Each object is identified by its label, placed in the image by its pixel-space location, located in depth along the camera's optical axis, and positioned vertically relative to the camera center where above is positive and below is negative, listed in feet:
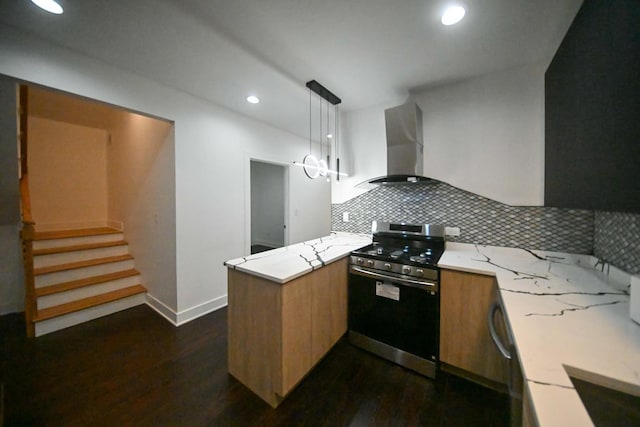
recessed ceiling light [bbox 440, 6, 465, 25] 4.40 +4.07
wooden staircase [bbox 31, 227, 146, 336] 7.66 -2.78
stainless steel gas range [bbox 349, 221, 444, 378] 5.52 -2.47
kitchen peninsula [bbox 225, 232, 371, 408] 4.61 -2.49
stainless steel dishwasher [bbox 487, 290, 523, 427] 2.74 -2.20
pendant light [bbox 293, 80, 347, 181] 7.18 +4.15
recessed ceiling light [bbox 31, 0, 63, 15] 4.28 +4.10
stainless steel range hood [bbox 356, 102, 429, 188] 7.13 +2.26
